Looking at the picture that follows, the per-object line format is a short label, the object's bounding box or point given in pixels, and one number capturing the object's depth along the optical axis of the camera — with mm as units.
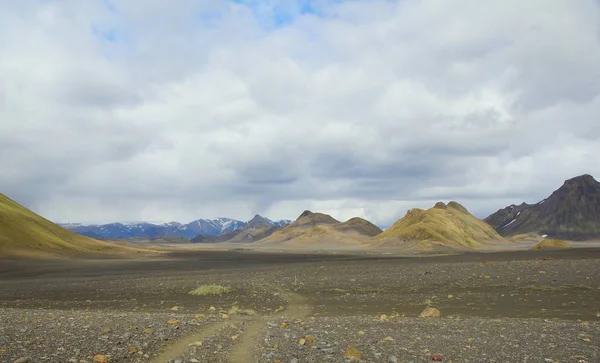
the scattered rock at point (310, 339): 15211
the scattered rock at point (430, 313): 23172
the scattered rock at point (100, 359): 11959
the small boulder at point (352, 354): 13162
